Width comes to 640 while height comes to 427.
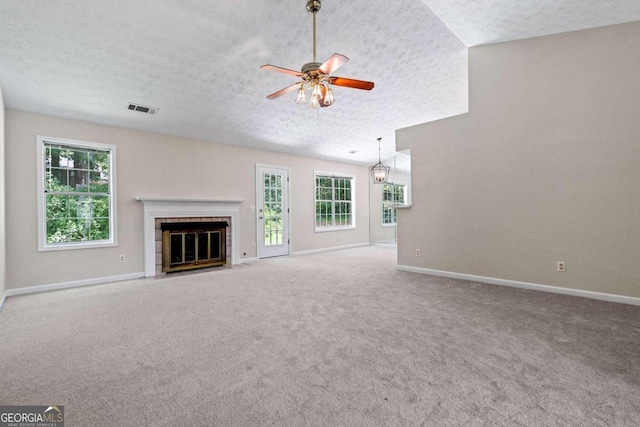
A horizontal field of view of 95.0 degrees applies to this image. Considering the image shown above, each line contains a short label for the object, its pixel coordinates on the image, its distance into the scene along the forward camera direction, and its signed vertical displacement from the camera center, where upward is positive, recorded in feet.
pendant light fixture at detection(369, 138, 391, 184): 26.00 +3.84
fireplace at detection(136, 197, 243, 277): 16.43 +0.21
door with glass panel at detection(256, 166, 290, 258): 21.90 +0.54
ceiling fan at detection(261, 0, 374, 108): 8.13 +4.11
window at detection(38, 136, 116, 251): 13.87 +1.36
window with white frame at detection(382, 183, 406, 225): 32.71 +1.78
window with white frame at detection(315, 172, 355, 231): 26.38 +1.43
